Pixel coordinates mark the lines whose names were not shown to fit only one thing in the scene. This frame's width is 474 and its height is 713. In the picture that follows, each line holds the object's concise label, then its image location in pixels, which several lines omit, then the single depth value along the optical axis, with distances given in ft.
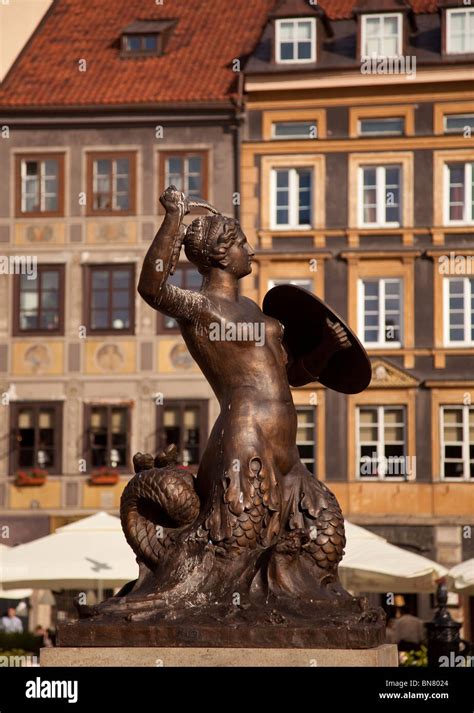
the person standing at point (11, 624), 77.09
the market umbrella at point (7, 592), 60.32
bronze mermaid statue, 24.52
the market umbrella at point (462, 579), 61.77
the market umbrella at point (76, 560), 57.44
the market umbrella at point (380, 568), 60.49
